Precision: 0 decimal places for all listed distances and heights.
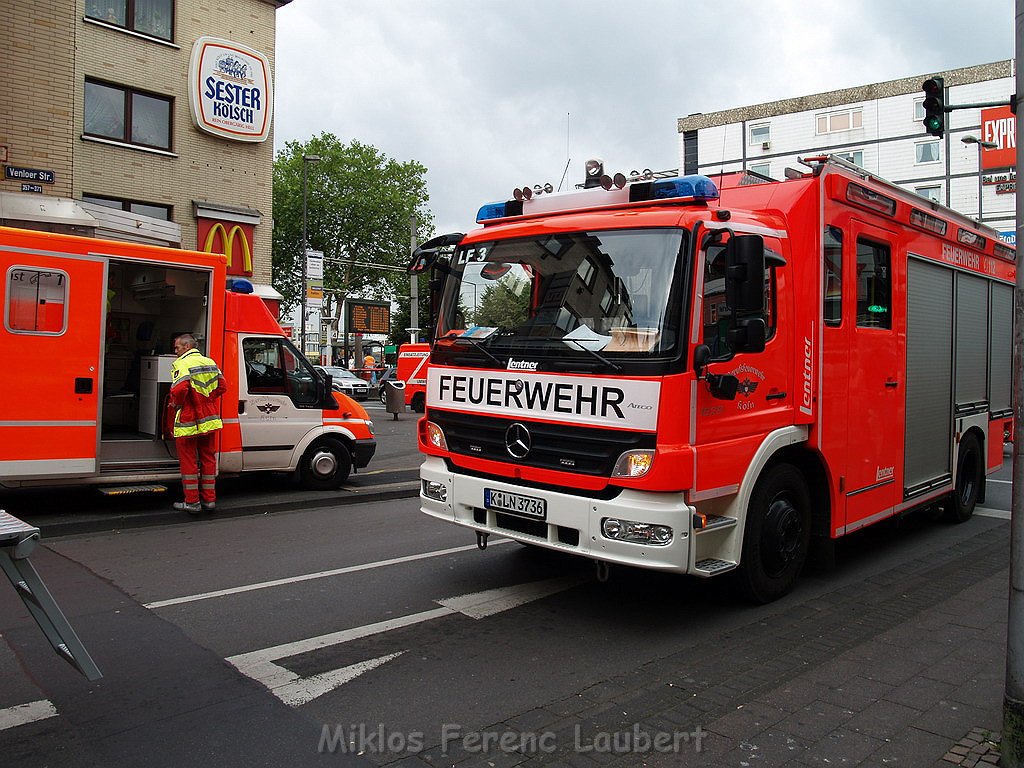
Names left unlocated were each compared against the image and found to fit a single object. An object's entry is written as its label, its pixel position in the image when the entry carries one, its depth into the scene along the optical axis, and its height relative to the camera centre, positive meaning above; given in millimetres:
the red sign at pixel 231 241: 19500 +3466
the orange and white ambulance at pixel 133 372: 8188 +137
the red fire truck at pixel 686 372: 4758 +149
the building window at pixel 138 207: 17938 +3983
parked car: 30016 +173
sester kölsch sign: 19250 +7065
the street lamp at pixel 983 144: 26478 +8594
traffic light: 14102 +5084
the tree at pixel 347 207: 51438 +11362
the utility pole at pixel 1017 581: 3297 -734
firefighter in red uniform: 8828 -353
